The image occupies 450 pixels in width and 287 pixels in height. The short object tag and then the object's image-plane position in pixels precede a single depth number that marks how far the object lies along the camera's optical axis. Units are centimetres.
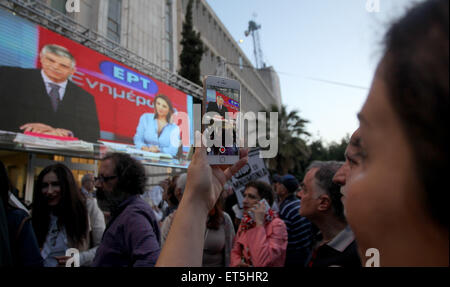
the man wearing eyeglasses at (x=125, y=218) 190
